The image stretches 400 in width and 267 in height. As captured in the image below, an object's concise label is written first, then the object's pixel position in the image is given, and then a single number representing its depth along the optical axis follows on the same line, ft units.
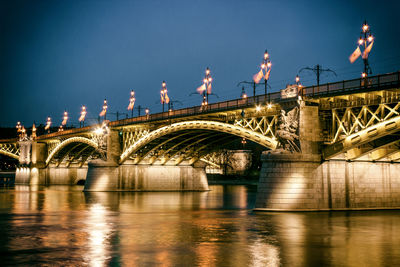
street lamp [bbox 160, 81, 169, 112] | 208.64
